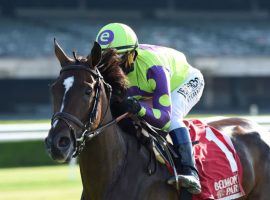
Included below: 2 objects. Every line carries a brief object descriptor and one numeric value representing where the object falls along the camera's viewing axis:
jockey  9.03
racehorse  7.69
